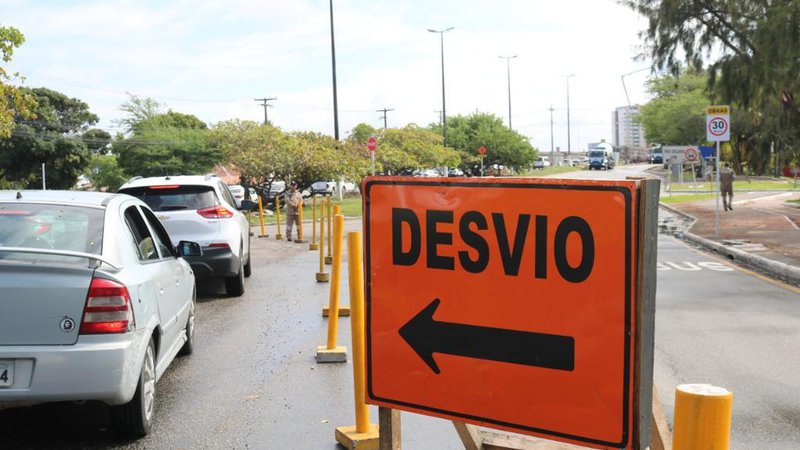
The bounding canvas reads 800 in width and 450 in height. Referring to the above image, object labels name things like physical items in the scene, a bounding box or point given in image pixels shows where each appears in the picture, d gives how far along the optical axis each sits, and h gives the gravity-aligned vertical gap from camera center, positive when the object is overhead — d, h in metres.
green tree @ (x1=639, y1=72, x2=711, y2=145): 75.44 +4.40
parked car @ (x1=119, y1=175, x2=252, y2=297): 11.55 -0.59
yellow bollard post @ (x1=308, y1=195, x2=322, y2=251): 19.08 -1.64
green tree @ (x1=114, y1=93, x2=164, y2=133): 70.00 +5.45
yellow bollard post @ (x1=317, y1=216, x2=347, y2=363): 6.68 -1.21
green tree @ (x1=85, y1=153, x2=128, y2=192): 57.89 +0.01
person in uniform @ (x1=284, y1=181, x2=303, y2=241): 22.52 -0.94
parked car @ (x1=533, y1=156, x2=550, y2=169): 108.80 +0.18
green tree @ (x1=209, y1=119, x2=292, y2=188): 40.12 +1.12
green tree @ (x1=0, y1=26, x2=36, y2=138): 18.98 +1.93
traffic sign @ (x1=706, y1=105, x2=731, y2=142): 20.36 +0.88
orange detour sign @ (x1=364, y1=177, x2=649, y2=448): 3.00 -0.51
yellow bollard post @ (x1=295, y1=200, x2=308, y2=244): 22.59 -1.45
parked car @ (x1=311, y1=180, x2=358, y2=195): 55.47 -1.17
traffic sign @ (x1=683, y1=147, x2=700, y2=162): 39.42 +0.36
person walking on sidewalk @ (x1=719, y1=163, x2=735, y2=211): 28.83 -0.71
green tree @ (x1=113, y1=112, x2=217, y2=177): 50.06 +1.33
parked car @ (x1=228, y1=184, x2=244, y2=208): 45.10 -1.01
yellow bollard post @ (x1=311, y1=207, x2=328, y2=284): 13.43 -1.63
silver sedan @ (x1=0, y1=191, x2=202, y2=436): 4.81 -0.78
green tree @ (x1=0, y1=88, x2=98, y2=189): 61.28 +1.87
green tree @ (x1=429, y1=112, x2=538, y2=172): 74.25 +2.23
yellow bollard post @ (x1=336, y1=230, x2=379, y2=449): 4.93 -1.15
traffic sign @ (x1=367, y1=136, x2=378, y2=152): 30.88 +0.93
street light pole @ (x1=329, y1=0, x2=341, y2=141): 43.22 +2.94
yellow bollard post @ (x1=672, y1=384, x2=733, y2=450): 2.28 -0.69
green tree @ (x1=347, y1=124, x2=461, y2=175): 53.19 +1.24
